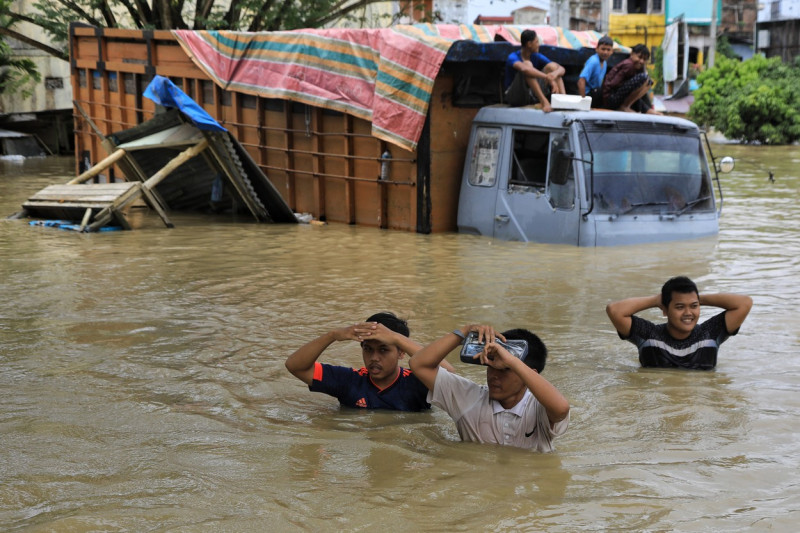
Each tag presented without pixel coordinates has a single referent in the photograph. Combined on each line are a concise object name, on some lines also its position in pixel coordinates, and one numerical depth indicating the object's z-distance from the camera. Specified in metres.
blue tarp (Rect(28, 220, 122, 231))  13.48
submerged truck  11.25
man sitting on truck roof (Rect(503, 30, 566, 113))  11.88
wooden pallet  13.28
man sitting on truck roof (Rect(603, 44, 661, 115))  11.82
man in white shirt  4.66
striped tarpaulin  12.24
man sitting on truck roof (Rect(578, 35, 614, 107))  12.29
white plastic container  11.40
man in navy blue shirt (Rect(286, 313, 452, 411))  5.02
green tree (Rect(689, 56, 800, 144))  29.20
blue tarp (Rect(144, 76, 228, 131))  12.84
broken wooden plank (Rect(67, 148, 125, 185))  13.77
